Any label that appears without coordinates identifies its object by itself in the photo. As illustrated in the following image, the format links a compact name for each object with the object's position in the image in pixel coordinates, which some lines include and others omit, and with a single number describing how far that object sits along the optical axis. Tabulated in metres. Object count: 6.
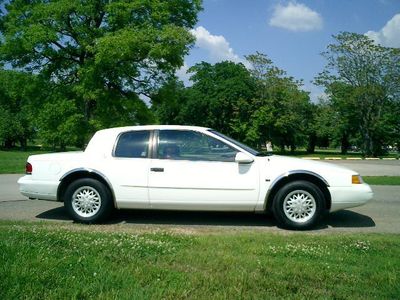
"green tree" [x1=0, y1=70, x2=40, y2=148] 25.03
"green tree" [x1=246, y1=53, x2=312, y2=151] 51.47
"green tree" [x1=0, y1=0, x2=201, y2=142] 22.81
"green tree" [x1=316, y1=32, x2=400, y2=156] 46.50
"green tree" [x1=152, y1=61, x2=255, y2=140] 55.97
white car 6.97
